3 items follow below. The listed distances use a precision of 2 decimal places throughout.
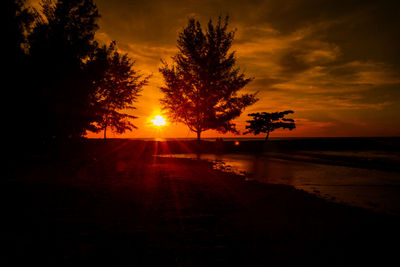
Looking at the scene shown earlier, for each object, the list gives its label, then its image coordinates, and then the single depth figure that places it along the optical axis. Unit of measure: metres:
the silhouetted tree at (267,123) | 28.14
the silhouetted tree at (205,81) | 19.97
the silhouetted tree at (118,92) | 19.56
